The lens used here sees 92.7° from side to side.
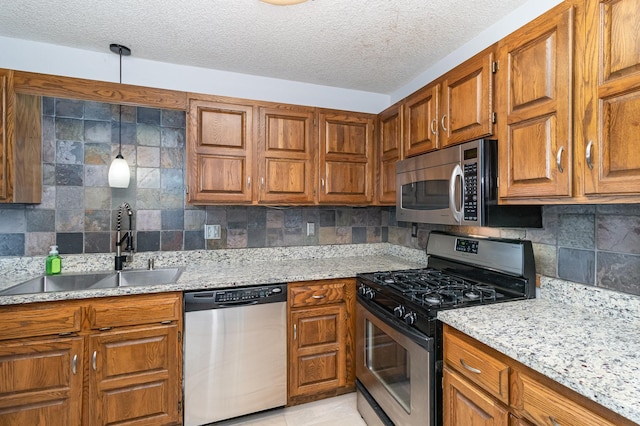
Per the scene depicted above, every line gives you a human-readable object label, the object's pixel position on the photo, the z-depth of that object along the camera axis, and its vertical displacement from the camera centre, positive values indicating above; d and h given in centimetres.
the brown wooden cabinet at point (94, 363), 162 -86
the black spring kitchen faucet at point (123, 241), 223 -22
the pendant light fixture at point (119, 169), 214 +30
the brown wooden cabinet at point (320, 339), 212 -91
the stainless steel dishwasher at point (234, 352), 190 -91
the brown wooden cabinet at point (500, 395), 90 -63
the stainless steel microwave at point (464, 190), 156 +13
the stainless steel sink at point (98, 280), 201 -48
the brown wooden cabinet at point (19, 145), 182 +43
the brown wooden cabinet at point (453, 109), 158 +63
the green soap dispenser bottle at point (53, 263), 208 -35
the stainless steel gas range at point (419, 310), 144 -54
